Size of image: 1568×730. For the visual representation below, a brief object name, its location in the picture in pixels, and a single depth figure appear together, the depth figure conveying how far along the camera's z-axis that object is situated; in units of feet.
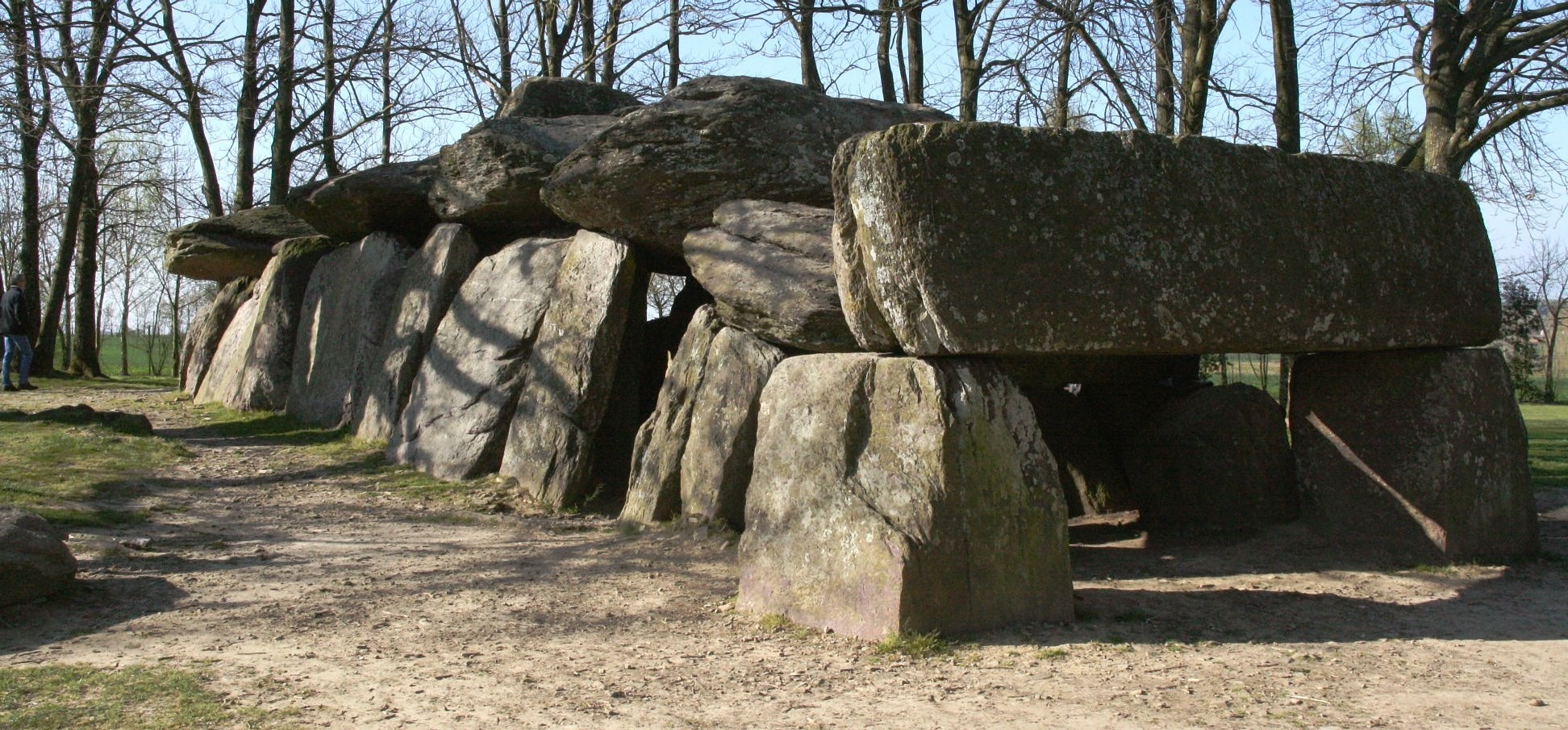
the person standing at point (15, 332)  44.11
